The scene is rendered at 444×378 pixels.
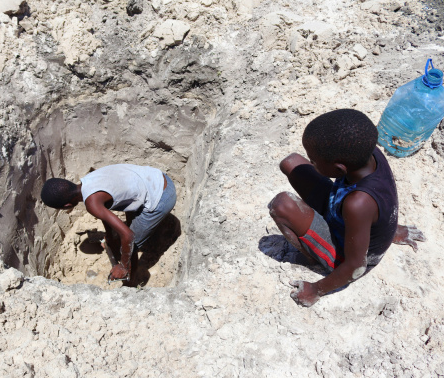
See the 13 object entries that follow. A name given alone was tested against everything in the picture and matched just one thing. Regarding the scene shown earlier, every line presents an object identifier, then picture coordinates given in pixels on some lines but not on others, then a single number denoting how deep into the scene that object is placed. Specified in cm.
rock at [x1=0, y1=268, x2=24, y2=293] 202
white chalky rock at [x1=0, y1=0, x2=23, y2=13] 321
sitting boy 149
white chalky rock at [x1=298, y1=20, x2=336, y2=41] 335
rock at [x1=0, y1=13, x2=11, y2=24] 322
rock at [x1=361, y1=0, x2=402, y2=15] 365
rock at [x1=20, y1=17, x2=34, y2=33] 333
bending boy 256
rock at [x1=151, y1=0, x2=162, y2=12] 370
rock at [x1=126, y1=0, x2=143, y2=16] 365
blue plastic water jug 245
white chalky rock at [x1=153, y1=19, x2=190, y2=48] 354
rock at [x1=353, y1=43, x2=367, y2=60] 325
